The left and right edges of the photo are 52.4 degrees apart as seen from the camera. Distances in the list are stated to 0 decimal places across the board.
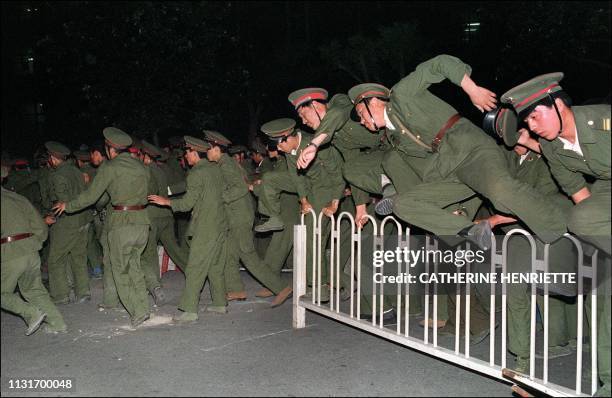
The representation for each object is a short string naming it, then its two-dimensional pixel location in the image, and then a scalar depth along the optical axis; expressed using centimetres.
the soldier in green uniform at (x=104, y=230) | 798
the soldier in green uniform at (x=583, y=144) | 392
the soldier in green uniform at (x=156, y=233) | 840
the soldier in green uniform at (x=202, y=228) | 744
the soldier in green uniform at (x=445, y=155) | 468
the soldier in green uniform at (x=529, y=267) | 466
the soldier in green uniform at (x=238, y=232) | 807
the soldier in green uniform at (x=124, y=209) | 711
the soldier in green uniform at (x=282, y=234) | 869
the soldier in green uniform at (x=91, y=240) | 1013
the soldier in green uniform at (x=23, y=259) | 609
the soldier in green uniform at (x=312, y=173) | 738
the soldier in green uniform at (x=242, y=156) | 1107
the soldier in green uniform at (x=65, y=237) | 859
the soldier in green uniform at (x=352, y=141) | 646
